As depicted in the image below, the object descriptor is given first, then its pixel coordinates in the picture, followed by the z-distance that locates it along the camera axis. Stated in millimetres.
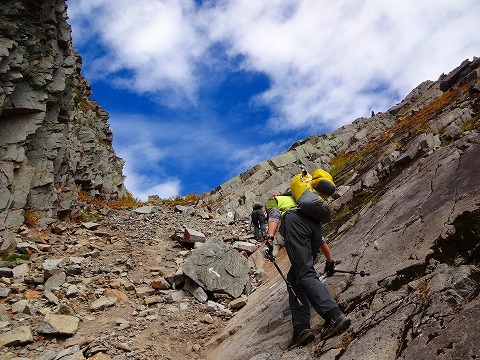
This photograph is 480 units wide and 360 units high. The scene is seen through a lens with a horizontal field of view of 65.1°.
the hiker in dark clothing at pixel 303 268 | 5797
